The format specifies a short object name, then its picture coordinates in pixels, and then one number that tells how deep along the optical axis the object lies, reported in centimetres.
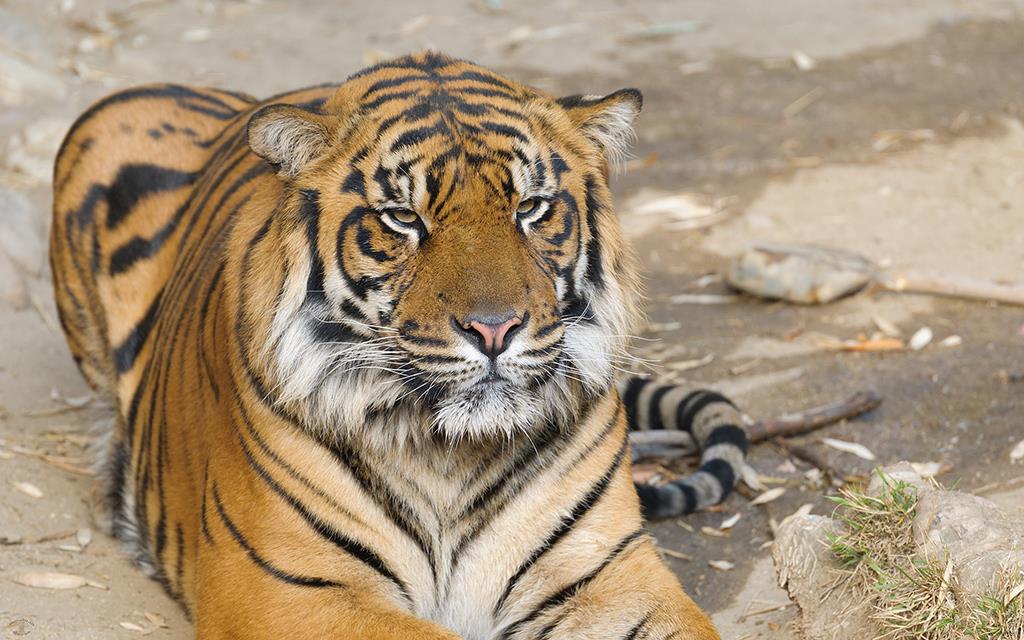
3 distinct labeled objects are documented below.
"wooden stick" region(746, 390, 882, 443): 731
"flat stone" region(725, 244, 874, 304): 881
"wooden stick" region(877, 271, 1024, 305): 850
